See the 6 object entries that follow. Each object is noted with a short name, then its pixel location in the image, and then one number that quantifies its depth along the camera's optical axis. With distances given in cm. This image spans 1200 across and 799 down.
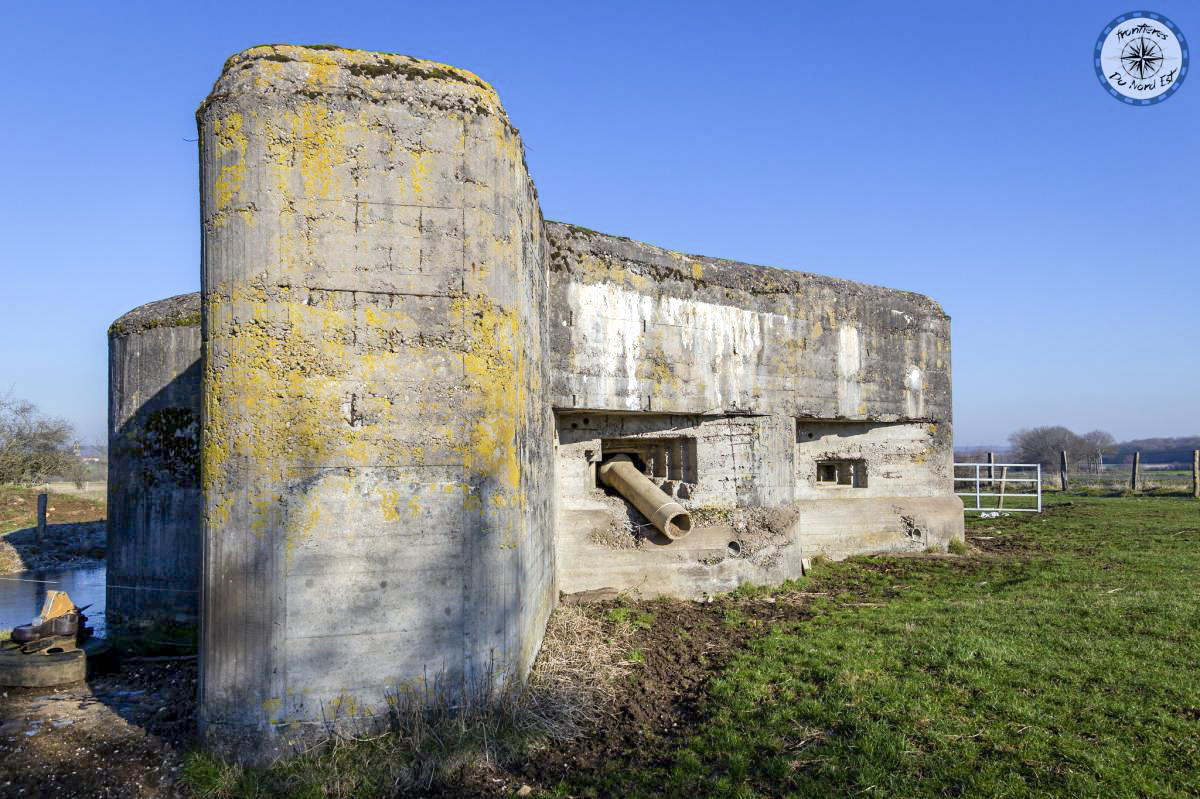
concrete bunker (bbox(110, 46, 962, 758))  407
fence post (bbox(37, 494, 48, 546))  1562
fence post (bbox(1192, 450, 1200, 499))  2056
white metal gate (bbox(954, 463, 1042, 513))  1667
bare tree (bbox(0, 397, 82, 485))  2327
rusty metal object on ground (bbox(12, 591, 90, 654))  564
